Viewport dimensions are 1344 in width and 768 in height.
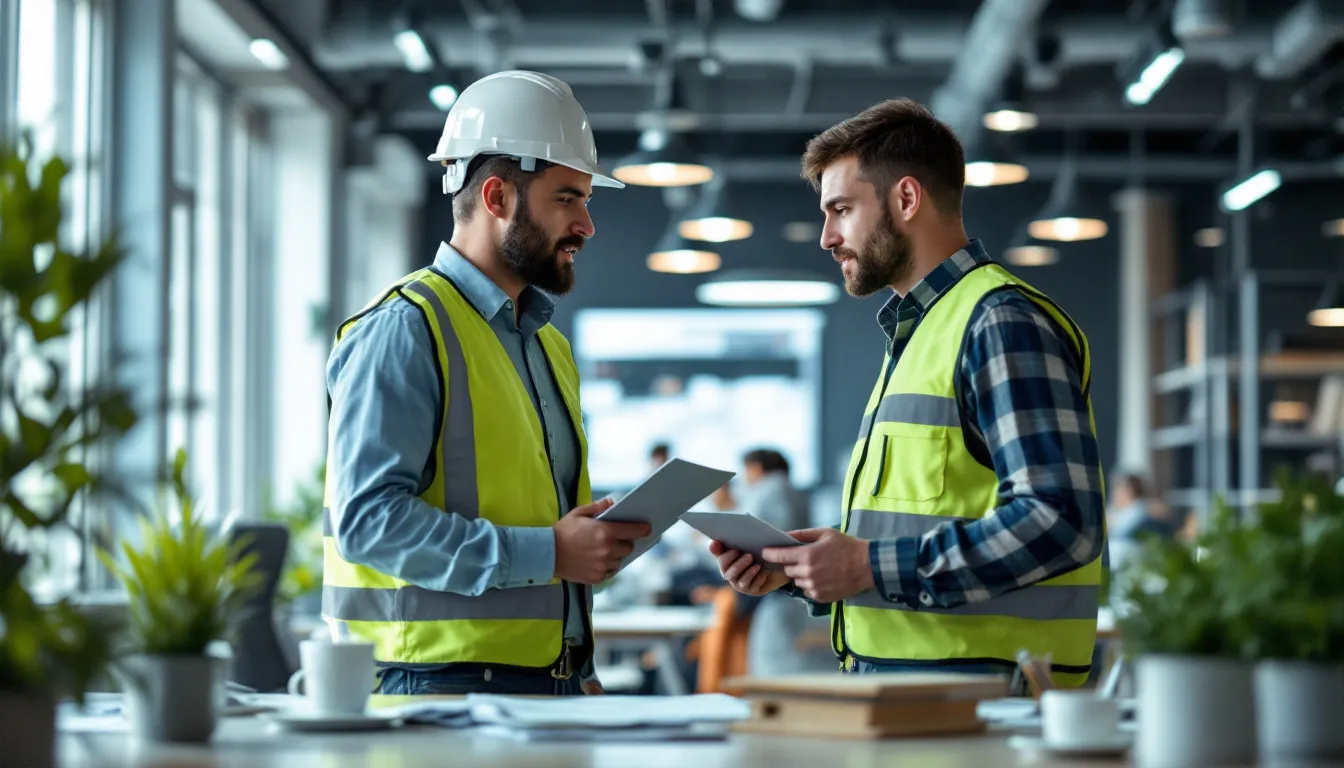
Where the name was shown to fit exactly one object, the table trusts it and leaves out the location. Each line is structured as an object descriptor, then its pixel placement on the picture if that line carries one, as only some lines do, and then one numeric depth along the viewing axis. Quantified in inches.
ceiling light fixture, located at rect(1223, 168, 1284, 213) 379.6
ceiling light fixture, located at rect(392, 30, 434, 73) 299.0
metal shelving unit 445.1
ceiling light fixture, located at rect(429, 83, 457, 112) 313.2
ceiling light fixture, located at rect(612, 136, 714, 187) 286.5
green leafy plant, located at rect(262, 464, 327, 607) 326.3
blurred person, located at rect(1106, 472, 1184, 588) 369.1
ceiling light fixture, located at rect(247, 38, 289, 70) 323.0
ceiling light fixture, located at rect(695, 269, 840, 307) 394.6
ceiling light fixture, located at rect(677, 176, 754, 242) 330.0
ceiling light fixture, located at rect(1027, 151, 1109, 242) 374.6
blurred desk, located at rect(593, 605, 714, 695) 225.8
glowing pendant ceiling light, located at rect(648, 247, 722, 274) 361.7
